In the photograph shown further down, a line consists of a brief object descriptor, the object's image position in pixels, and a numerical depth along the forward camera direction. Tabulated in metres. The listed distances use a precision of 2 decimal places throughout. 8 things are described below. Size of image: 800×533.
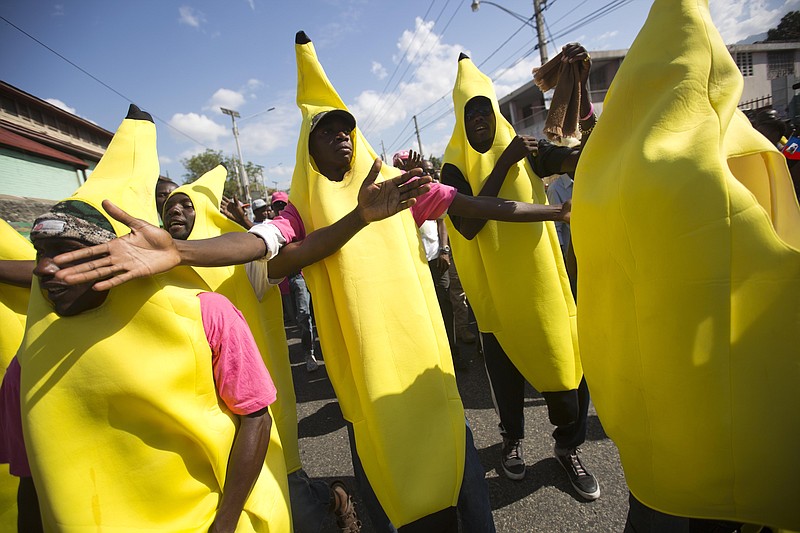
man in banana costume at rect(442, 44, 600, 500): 2.17
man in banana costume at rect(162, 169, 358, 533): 1.94
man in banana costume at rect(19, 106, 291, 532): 1.06
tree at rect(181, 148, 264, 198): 38.41
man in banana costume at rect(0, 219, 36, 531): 1.74
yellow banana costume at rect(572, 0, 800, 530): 0.87
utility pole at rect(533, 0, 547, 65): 11.06
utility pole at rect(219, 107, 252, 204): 26.32
